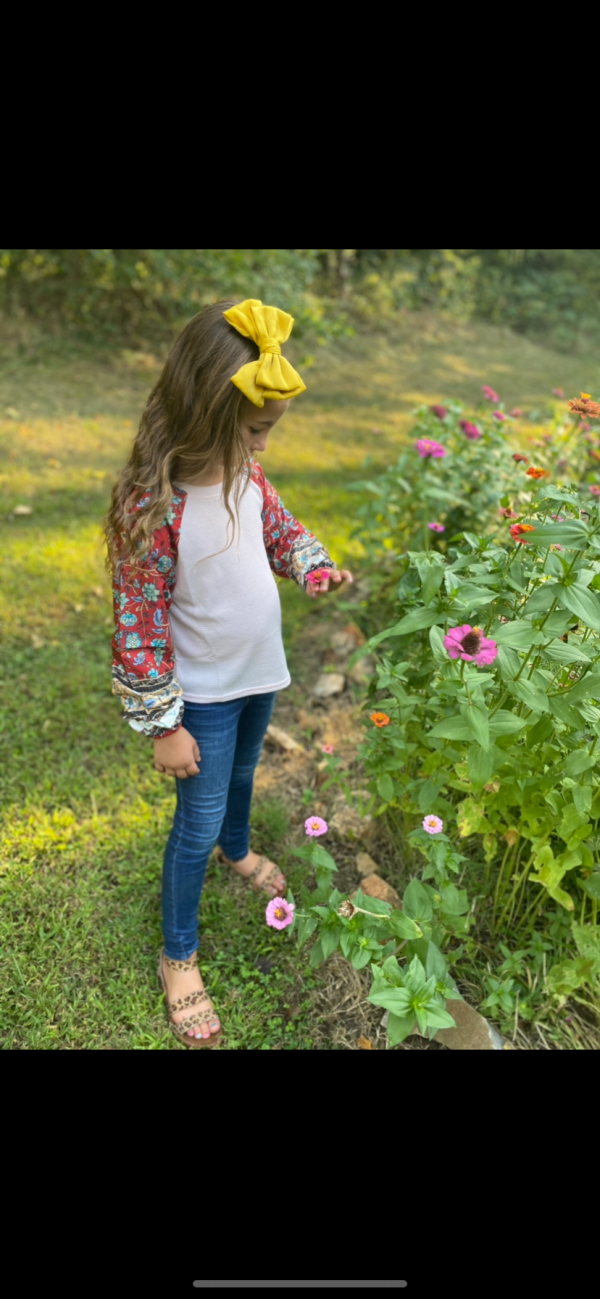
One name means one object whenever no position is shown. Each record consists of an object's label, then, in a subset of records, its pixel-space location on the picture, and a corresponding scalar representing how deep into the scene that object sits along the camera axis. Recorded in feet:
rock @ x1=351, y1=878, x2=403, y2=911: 6.22
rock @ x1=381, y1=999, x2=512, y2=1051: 5.33
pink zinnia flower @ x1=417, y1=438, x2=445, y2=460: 7.78
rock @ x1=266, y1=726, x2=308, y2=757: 7.99
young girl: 4.31
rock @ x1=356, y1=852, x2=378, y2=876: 6.54
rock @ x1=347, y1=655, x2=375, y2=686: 8.75
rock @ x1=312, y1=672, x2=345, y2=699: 8.78
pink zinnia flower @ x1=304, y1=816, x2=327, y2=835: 5.20
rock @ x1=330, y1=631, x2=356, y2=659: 9.40
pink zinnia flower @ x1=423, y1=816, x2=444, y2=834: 4.99
